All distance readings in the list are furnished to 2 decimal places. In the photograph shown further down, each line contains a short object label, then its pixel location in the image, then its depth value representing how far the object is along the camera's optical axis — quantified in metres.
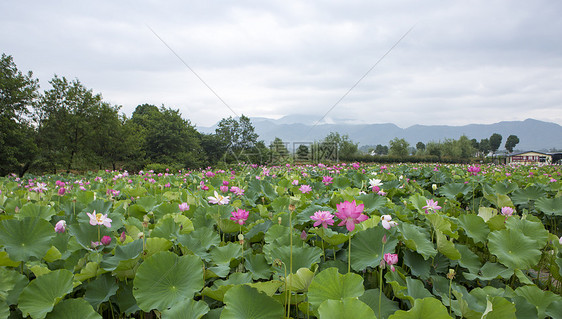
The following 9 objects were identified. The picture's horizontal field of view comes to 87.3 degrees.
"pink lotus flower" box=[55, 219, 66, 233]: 1.44
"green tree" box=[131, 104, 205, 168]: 34.69
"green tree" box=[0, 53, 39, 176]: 21.81
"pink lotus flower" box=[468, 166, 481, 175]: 5.02
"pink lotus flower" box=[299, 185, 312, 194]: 2.51
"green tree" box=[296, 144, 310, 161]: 30.82
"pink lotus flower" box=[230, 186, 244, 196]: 2.47
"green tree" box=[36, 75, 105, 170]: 25.72
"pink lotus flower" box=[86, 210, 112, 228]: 1.37
